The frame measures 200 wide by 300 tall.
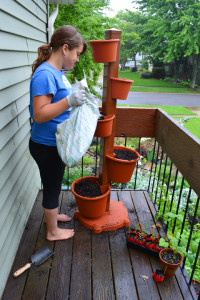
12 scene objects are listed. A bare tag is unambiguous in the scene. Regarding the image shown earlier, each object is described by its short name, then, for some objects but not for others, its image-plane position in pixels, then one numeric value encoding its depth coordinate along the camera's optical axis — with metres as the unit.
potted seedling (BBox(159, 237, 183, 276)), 1.51
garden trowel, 1.54
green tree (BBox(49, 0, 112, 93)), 5.20
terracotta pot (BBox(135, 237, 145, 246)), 1.74
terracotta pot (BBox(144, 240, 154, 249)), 1.71
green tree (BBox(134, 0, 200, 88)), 14.02
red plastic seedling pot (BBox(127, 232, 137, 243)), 1.75
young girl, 1.30
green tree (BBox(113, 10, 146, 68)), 18.60
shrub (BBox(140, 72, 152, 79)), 21.02
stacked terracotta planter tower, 1.56
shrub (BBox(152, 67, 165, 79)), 20.78
